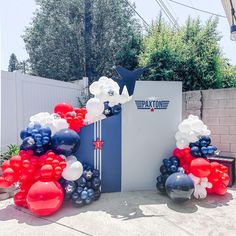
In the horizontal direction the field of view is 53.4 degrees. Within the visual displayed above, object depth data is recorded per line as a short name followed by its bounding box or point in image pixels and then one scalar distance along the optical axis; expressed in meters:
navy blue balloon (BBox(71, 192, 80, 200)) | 3.87
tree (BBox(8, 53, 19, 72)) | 28.94
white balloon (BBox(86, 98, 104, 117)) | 4.41
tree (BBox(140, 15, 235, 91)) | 7.44
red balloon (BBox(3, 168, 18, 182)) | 3.75
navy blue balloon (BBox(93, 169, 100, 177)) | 4.23
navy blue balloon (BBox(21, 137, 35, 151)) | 3.89
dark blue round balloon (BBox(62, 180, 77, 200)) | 3.87
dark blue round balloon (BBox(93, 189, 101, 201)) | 4.15
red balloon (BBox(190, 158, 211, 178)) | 4.11
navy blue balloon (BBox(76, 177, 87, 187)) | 4.00
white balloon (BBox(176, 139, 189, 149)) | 4.48
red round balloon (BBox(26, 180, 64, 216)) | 3.41
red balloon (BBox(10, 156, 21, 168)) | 3.79
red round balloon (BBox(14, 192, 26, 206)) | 3.94
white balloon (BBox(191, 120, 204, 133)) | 4.46
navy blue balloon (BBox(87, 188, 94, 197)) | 4.00
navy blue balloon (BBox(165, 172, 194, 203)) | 3.82
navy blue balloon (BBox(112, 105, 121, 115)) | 4.65
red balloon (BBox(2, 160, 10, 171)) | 3.84
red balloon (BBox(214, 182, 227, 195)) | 4.29
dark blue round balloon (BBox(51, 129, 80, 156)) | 4.00
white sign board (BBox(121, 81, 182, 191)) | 4.62
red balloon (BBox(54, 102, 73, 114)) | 4.69
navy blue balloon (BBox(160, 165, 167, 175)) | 4.46
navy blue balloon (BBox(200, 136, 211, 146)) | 4.51
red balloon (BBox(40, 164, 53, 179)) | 3.64
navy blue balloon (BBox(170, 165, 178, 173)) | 4.36
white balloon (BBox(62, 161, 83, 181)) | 3.95
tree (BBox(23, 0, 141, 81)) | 10.27
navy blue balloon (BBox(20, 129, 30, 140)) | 4.02
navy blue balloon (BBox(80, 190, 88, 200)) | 3.91
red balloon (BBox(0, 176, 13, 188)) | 3.87
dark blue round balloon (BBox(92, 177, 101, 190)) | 4.12
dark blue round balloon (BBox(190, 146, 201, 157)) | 4.39
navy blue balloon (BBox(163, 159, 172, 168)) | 4.45
